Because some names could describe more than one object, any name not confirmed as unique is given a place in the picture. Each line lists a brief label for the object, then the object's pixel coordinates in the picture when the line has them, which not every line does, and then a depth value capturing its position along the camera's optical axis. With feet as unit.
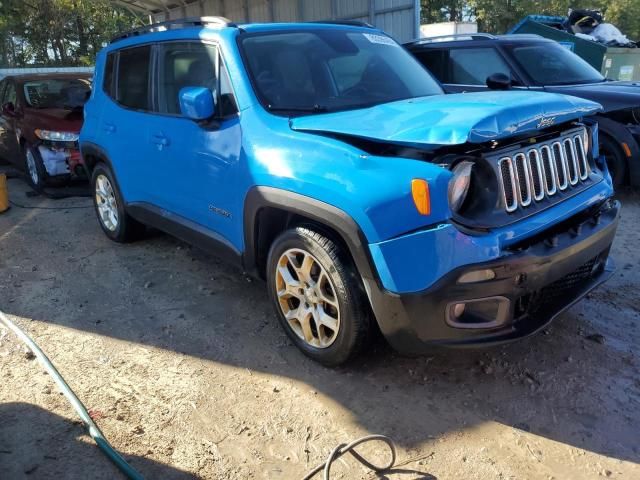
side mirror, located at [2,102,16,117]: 25.94
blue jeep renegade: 7.90
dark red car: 23.57
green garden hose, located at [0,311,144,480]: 7.72
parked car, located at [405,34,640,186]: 19.07
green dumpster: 39.29
